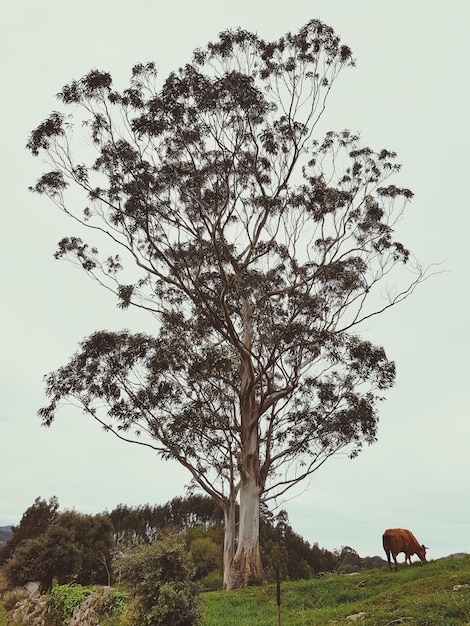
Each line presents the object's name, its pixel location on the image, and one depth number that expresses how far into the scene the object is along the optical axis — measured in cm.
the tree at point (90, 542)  2283
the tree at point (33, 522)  3297
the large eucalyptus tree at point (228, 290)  1638
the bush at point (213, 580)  2444
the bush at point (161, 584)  782
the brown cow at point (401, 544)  1323
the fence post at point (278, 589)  709
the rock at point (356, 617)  837
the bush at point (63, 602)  1319
